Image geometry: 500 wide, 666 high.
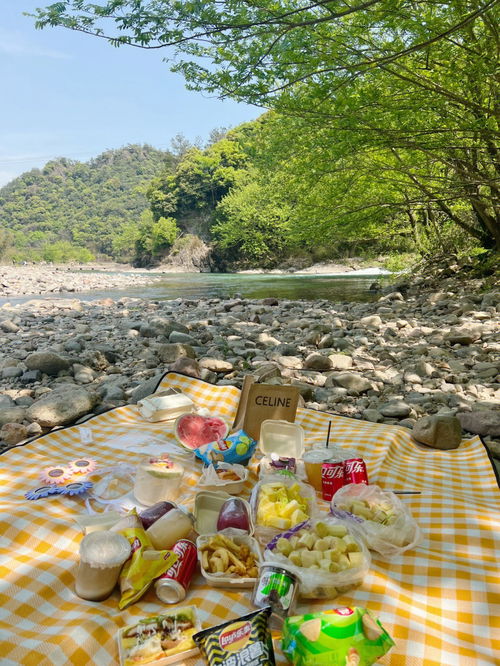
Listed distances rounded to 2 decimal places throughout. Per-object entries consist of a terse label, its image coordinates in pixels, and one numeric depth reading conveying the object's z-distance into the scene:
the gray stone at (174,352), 4.76
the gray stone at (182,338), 5.69
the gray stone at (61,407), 3.11
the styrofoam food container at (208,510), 1.76
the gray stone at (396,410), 3.32
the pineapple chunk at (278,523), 1.67
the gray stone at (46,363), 4.43
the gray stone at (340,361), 4.67
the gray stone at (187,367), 3.86
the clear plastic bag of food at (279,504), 1.69
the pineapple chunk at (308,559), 1.43
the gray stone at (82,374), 4.29
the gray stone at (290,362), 4.71
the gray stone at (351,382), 3.91
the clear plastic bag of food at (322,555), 1.38
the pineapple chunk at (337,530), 1.58
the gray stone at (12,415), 3.15
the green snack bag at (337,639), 1.11
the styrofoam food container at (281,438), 2.48
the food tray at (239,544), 1.46
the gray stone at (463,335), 5.29
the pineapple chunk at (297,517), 1.69
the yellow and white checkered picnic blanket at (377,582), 1.24
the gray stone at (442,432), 2.75
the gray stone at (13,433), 2.89
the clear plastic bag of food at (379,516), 1.63
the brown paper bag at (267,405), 2.65
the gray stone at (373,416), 3.28
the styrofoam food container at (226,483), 2.05
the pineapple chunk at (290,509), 1.72
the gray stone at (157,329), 6.42
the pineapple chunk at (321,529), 1.58
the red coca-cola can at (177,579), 1.43
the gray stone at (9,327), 7.65
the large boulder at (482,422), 2.90
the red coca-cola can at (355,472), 2.02
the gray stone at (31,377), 4.30
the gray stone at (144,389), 3.48
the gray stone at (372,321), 6.91
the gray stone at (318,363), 4.60
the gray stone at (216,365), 4.34
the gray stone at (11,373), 4.45
